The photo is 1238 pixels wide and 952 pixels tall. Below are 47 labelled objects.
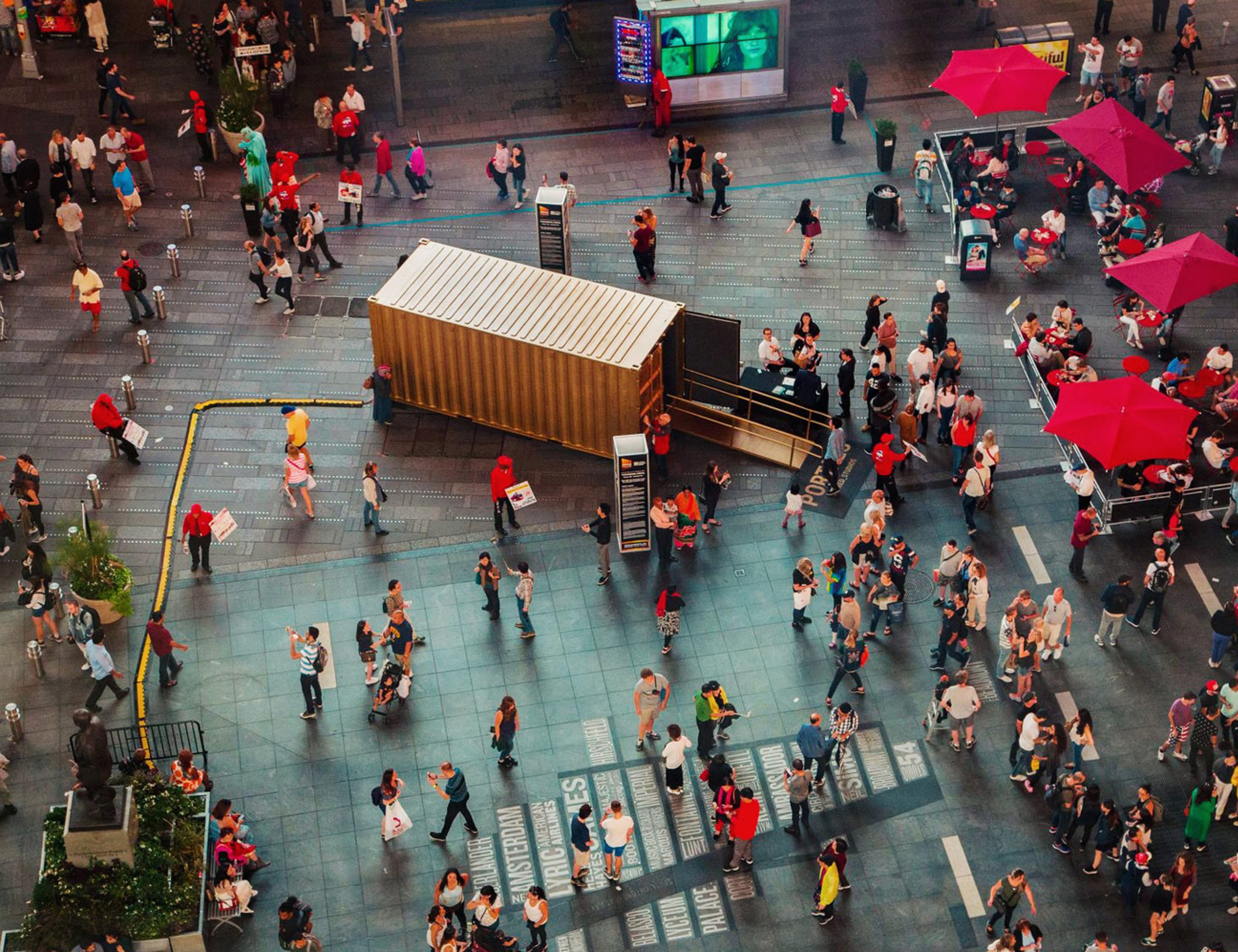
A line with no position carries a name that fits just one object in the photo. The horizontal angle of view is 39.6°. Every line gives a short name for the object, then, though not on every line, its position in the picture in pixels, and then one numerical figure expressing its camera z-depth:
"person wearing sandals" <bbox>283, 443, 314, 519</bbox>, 30.23
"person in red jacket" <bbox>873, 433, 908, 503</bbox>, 29.83
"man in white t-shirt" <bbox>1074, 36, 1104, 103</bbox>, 40.69
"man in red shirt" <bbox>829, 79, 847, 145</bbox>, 39.28
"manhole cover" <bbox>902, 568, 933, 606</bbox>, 29.08
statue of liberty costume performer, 36.84
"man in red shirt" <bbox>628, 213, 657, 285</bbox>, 35.16
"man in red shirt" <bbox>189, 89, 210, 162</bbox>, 38.66
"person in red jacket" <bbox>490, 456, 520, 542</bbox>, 29.50
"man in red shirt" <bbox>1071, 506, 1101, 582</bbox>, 28.44
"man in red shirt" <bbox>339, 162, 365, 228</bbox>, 36.69
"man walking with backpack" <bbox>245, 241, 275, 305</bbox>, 34.91
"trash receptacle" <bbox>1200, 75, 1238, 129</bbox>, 39.03
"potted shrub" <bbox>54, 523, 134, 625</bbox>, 28.02
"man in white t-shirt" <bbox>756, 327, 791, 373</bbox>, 32.41
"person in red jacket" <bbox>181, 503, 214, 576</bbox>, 29.00
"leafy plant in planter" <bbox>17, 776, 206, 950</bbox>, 23.06
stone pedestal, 23.47
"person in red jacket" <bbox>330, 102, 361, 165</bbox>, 38.62
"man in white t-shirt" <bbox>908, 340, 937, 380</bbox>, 31.86
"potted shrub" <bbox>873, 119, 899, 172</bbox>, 38.22
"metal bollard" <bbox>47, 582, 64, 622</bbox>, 28.20
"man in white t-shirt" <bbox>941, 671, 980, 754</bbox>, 25.89
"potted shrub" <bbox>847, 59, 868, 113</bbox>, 40.22
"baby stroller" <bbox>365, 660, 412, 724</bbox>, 26.92
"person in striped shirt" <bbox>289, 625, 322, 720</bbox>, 26.44
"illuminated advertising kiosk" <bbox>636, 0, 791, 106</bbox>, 39.84
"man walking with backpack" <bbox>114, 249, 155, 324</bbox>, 33.81
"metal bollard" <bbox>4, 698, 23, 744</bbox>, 26.36
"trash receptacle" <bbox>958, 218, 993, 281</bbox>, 35.16
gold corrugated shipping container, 30.69
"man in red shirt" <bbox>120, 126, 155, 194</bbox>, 37.97
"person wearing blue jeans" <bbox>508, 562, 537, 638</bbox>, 27.72
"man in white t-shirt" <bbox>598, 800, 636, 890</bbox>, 24.00
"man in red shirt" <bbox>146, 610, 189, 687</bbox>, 26.77
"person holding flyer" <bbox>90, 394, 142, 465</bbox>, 30.83
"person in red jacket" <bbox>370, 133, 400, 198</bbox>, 37.72
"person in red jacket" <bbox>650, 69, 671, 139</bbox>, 39.75
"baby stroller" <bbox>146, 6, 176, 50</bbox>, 43.03
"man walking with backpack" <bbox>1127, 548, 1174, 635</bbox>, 27.42
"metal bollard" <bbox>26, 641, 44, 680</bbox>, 27.67
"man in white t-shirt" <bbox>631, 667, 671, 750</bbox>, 25.97
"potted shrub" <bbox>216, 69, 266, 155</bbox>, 38.53
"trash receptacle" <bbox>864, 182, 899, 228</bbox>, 36.88
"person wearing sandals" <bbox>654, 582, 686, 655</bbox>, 27.56
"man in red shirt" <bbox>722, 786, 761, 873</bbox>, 24.14
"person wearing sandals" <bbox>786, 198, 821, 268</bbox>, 35.84
